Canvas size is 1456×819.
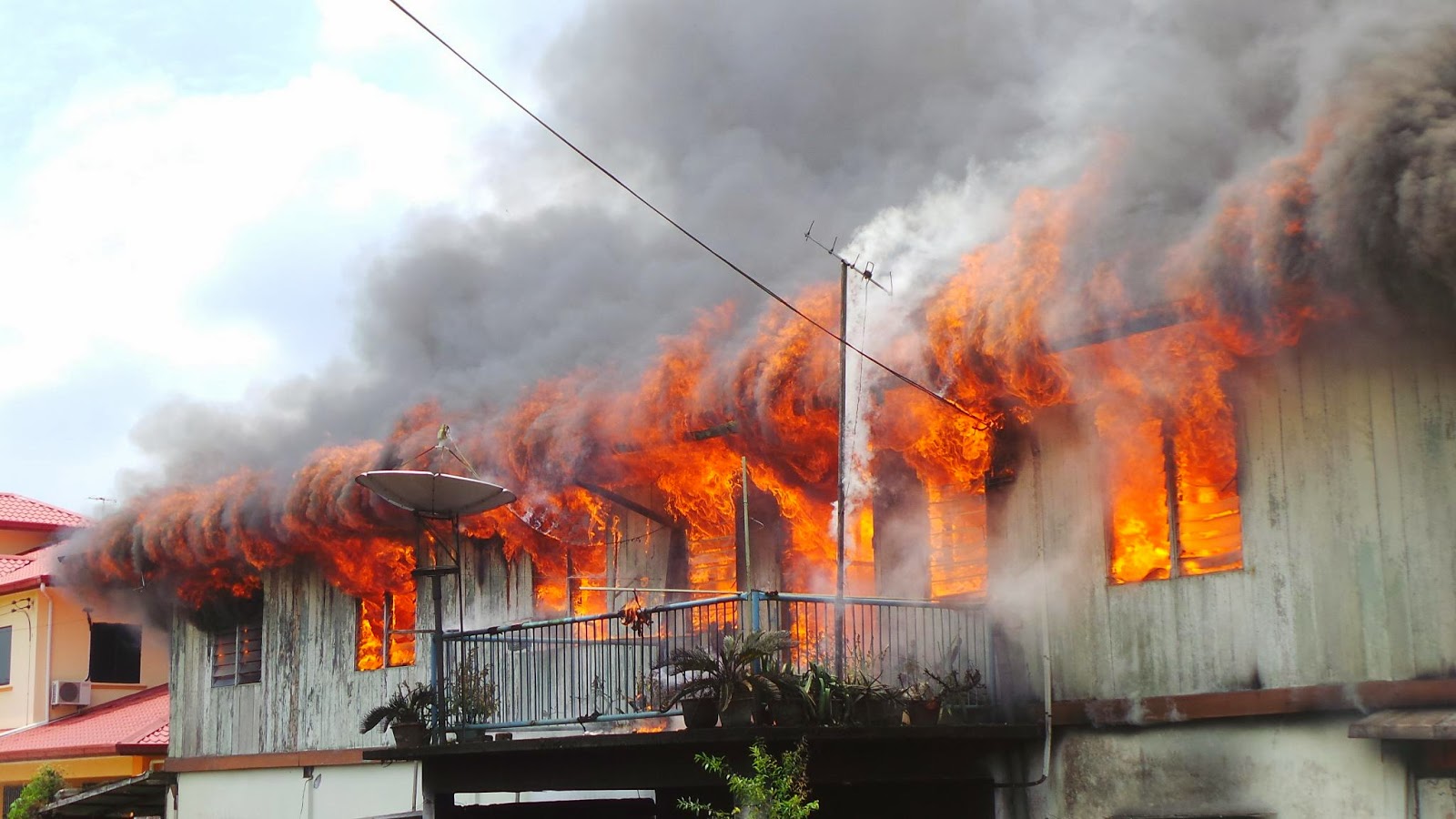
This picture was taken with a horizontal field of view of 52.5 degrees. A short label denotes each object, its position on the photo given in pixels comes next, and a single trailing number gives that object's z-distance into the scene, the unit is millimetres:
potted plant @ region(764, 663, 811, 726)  10898
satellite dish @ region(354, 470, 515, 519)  12945
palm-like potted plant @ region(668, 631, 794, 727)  10922
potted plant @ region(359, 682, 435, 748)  13883
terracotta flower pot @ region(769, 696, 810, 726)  10891
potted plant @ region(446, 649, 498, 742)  13594
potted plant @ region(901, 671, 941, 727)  11672
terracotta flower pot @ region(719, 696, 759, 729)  10914
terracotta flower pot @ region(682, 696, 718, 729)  11195
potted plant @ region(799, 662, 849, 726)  10969
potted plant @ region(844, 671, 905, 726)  11250
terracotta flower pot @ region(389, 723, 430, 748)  13867
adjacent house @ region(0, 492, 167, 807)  26141
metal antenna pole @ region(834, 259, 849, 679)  12070
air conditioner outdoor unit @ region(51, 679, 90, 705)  28594
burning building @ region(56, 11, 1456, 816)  9930
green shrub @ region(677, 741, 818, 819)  10172
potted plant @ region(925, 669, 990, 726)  12023
